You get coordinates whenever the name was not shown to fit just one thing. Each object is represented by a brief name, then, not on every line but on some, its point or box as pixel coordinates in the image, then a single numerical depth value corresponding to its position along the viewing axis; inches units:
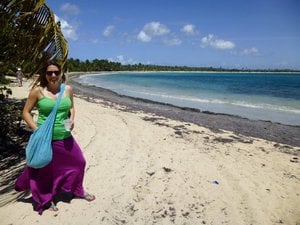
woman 100.2
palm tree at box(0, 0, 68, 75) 121.1
